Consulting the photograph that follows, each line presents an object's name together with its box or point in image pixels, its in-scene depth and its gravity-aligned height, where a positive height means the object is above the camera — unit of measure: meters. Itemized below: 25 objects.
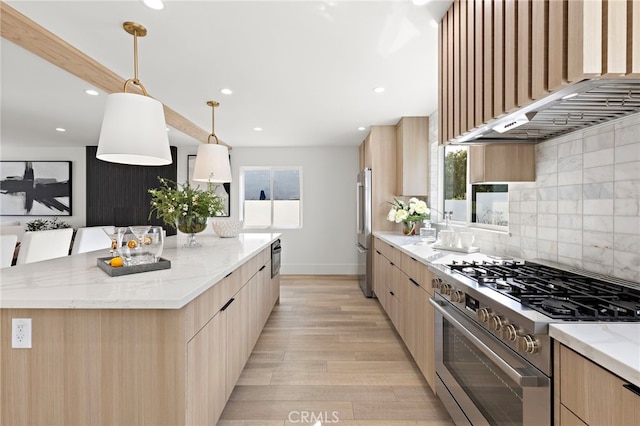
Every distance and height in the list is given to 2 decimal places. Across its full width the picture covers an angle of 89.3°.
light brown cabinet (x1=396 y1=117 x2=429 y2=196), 4.27 +0.74
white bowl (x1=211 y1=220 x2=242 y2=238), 3.49 -0.19
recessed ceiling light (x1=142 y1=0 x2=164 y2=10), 1.89 +1.22
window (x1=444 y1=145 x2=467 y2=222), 3.48 +0.33
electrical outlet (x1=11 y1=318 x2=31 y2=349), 1.24 -0.46
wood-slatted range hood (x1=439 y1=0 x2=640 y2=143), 1.01 +0.62
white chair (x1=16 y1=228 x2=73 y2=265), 2.97 -0.34
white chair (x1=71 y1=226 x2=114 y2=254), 3.51 -0.33
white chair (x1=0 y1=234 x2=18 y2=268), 2.86 -0.34
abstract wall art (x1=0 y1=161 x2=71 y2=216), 6.25 +0.43
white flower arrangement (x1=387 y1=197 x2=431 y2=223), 3.74 -0.03
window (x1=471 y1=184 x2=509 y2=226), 2.59 +0.06
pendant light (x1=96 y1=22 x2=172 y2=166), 1.68 +0.44
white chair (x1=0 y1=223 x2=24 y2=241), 4.65 -0.30
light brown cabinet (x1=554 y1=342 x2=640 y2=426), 0.74 -0.46
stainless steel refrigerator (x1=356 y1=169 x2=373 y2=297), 4.55 -0.37
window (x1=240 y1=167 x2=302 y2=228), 6.41 +0.27
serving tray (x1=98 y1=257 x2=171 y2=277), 1.56 -0.29
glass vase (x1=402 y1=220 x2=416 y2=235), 3.87 -0.21
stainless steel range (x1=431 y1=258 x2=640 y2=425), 1.02 -0.44
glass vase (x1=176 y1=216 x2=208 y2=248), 2.73 -0.12
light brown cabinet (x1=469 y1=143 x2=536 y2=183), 2.09 +0.31
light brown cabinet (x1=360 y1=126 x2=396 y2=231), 4.61 +0.54
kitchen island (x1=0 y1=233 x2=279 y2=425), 1.24 -0.58
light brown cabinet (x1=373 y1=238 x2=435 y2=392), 2.12 -0.75
